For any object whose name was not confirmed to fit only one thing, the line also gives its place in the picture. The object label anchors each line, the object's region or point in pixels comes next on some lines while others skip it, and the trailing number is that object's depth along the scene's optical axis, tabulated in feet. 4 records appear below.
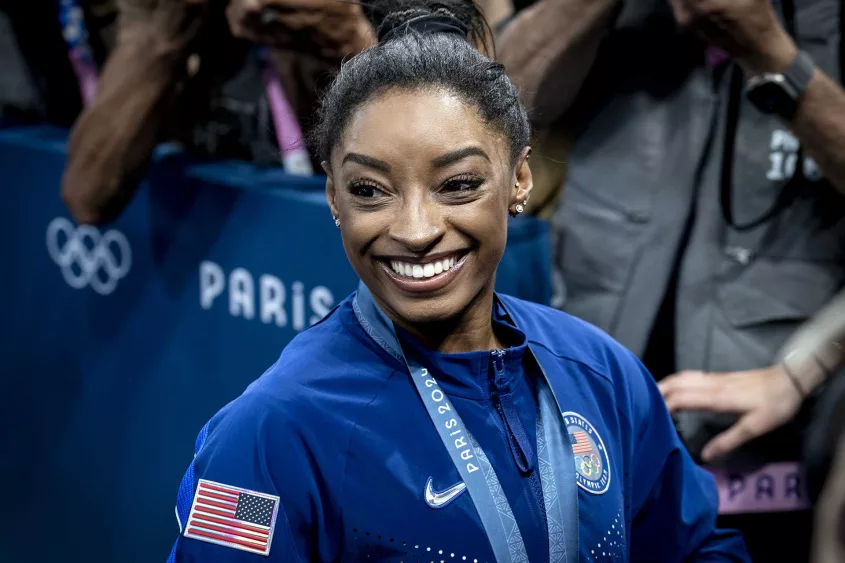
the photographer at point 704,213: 6.70
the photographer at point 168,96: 8.38
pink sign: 6.91
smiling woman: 4.17
